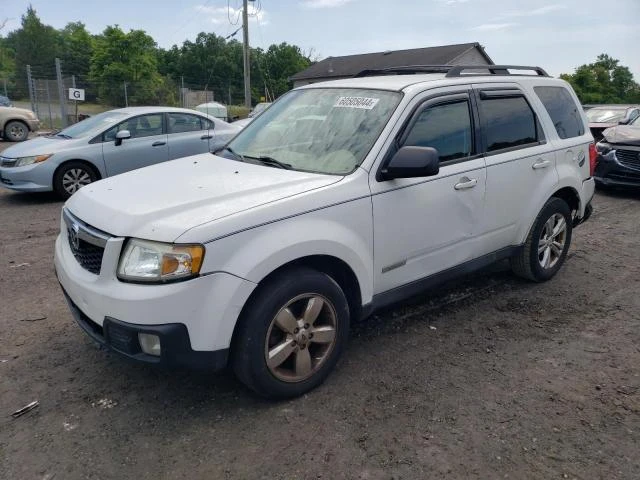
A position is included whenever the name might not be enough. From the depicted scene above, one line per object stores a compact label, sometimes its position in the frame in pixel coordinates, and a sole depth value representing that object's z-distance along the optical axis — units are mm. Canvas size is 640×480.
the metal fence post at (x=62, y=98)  16609
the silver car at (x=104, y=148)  8352
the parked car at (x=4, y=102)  20219
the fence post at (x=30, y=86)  19250
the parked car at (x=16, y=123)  16219
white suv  2746
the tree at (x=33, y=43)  76250
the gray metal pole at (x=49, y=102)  20431
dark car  9359
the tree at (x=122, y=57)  46594
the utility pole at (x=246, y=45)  27266
